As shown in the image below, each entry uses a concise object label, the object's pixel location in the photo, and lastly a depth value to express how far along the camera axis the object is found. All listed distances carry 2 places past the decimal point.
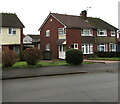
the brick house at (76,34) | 33.44
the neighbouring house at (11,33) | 30.80
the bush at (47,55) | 32.72
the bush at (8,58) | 16.77
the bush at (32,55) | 18.25
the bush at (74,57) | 19.97
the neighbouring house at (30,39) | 45.96
